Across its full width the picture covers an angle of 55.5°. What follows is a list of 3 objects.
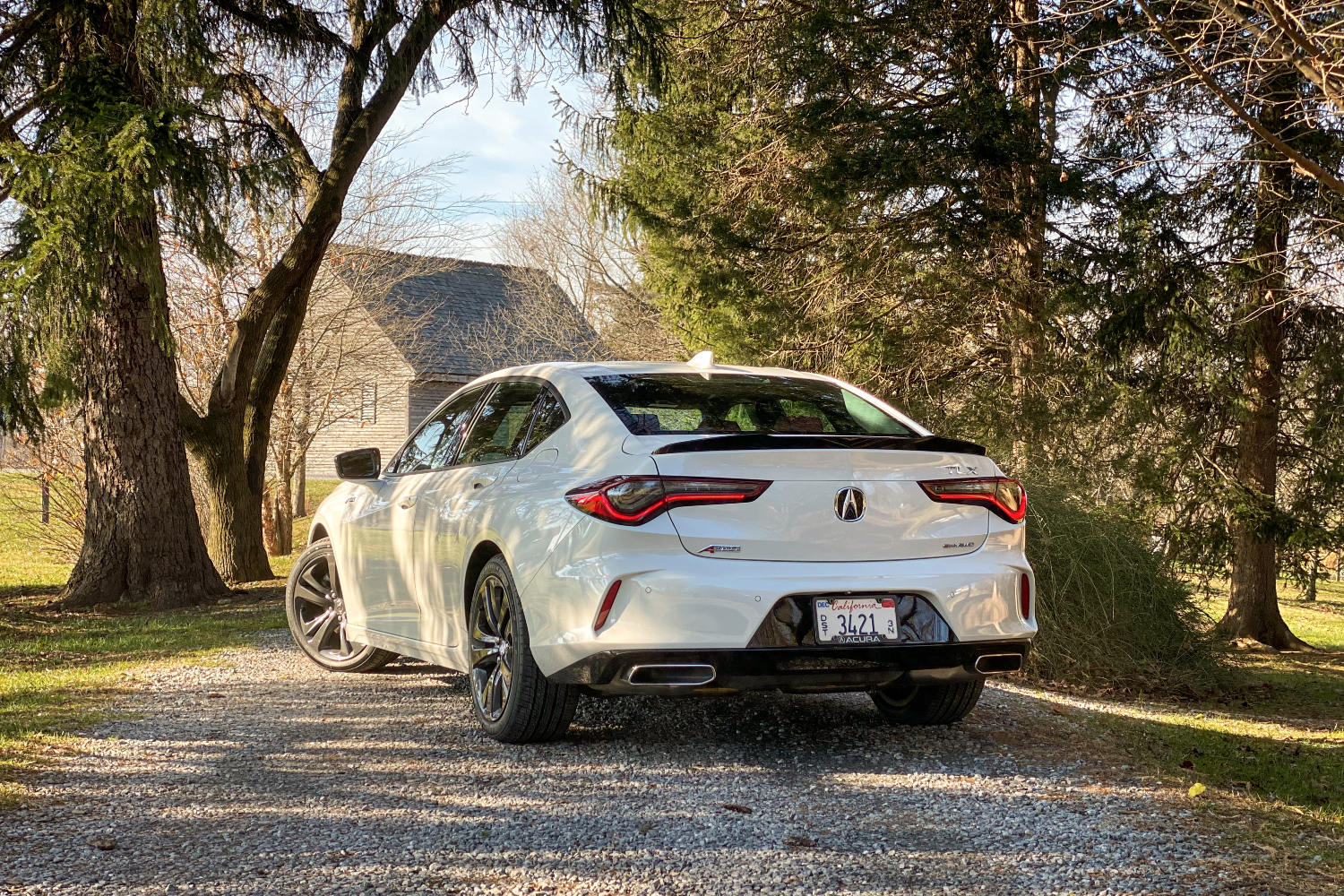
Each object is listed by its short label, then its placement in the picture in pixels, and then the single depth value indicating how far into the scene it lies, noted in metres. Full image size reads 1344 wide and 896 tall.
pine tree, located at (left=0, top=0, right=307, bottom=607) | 9.59
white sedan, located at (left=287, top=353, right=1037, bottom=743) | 4.70
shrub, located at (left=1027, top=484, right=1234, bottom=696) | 9.25
